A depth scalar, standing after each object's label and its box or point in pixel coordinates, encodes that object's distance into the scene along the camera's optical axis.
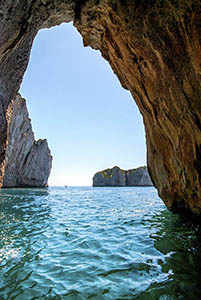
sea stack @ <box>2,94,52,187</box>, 46.53
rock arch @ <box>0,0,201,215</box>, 4.27
